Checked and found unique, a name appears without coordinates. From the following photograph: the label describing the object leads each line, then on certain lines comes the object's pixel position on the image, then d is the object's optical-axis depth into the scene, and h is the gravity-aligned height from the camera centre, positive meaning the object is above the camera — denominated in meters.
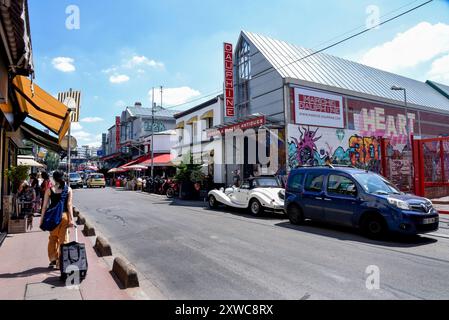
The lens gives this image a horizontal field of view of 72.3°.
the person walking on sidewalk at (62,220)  5.45 -0.73
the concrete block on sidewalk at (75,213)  11.33 -1.34
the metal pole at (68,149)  6.15 +0.57
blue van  7.27 -0.75
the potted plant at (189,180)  20.09 -0.25
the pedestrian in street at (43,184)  10.75 -0.27
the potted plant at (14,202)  8.77 -0.72
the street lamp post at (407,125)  23.26 +3.96
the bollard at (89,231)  8.32 -1.47
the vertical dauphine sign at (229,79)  20.92 +6.64
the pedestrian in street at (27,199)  9.70 -0.71
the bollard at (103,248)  6.28 -1.48
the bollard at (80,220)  9.98 -1.44
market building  18.39 +4.54
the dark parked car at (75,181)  35.31 -0.41
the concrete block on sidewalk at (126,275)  4.49 -1.48
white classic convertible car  11.79 -0.85
